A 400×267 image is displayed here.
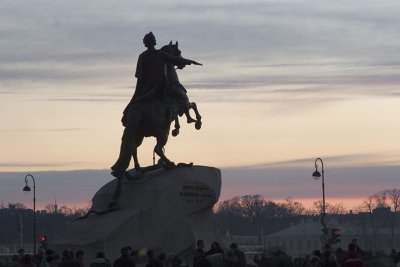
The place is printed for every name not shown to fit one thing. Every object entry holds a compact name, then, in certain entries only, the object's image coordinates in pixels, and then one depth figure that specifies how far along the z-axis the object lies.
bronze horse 36.47
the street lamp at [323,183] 57.03
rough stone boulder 35.03
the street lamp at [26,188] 60.45
